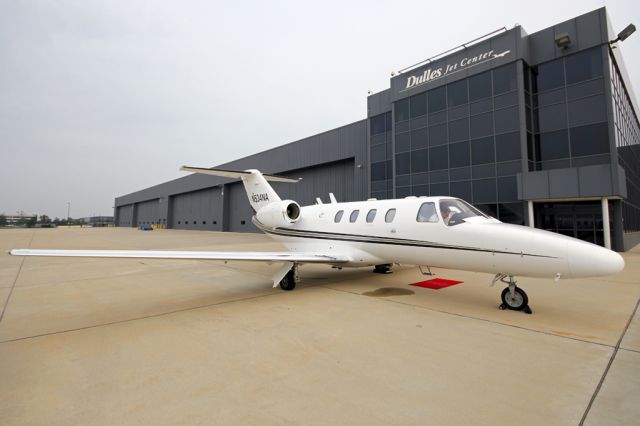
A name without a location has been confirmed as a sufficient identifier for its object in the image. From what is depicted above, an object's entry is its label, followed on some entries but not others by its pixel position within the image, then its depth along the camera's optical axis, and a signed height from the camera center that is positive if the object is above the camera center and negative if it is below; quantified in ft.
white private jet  15.89 -1.17
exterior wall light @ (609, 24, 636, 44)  49.62 +31.17
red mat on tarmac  25.64 -4.89
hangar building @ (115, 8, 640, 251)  51.47 +18.78
